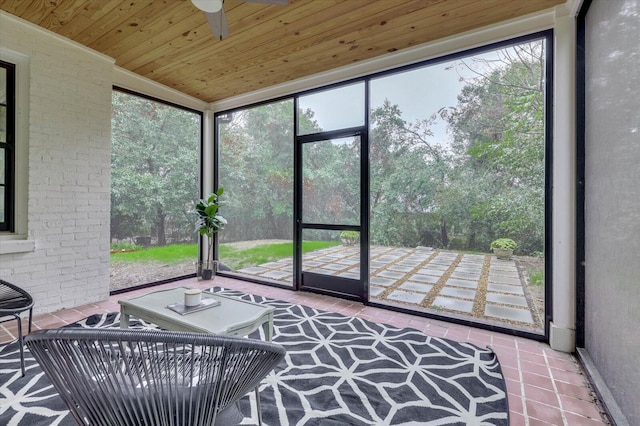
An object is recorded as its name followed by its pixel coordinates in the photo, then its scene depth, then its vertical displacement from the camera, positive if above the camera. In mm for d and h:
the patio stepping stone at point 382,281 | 3856 -893
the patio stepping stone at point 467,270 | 3369 -662
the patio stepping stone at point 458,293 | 3416 -934
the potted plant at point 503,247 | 2973 -351
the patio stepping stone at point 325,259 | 3904 -611
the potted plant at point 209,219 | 4473 -103
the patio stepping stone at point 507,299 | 3100 -921
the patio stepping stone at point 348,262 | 3695 -616
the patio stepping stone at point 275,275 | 4381 -921
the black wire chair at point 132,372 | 937 -518
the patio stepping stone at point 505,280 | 3121 -716
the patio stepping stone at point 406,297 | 3542 -1019
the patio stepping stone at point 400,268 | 3964 -741
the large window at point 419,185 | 2875 +316
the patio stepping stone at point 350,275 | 3657 -774
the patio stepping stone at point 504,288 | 3154 -815
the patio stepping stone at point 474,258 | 3213 -491
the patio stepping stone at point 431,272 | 3804 -767
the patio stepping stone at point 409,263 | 3853 -659
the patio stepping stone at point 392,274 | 3956 -821
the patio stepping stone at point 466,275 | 3445 -738
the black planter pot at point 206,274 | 4551 -933
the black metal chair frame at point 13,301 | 1923 -614
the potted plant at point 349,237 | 3674 -307
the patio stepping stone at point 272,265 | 4423 -789
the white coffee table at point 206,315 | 1795 -668
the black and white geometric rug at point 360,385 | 1621 -1092
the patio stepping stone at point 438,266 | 3670 -668
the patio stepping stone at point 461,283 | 3467 -835
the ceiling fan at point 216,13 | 1825 +1323
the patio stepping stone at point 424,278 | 3834 -853
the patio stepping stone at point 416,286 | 3738 -940
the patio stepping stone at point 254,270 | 4598 -893
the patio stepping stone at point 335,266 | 3805 -693
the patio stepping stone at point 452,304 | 3239 -1018
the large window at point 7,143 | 2941 +677
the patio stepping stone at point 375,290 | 3691 -973
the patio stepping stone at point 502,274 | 3107 -650
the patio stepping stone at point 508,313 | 2935 -1015
